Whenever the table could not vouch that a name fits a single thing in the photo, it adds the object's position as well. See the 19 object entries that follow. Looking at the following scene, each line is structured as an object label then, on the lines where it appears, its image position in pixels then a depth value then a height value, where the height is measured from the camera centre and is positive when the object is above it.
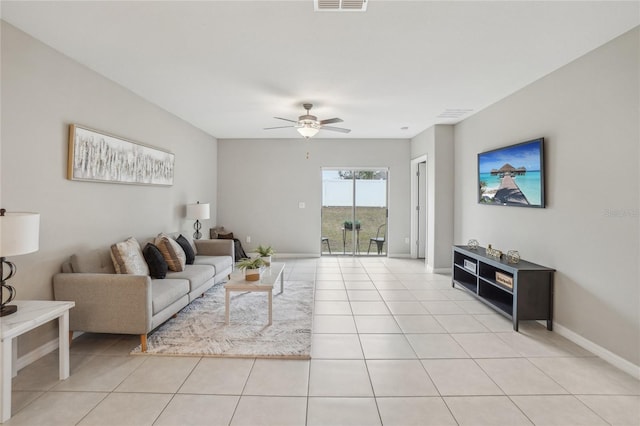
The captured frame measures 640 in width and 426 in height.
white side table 1.85 -0.74
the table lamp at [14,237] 1.95 -0.15
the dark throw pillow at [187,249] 4.42 -0.48
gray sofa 2.67 -0.76
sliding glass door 7.11 +0.45
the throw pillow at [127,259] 3.19 -0.47
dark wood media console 3.18 -0.76
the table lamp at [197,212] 5.21 +0.07
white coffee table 3.24 -0.74
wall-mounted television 3.34 +0.54
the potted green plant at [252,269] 3.43 -0.60
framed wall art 2.97 +0.64
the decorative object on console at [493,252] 3.76 -0.43
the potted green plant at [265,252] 3.90 -0.46
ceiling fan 4.24 +1.30
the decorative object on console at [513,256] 3.49 -0.44
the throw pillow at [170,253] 3.88 -0.49
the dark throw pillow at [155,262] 3.53 -0.55
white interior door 6.87 +0.18
